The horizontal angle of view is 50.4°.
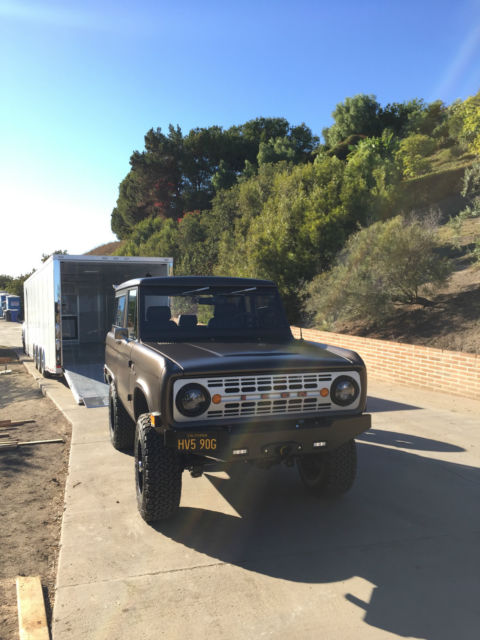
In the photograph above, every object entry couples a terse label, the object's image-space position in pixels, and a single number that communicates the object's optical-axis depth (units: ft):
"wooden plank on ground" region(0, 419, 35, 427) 26.76
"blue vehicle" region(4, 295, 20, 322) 147.84
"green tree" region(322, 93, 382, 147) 171.63
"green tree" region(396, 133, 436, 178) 115.96
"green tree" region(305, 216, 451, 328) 42.06
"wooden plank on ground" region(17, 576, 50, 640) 9.61
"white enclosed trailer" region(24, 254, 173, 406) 33.09
